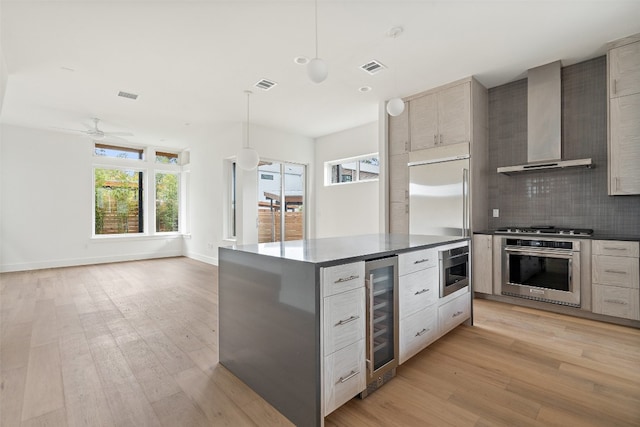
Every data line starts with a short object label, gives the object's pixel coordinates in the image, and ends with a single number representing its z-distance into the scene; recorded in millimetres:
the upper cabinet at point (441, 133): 3971
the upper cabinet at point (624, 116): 3006
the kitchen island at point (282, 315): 1526
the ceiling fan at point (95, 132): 5324
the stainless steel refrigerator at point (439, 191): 3941
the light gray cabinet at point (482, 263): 3771
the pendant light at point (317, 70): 2072
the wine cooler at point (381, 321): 1803
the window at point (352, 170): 6112
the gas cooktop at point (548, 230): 3296
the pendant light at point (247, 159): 4949
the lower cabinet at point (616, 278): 2889
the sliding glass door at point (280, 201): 6449
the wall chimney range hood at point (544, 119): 3588
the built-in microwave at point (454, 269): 2557
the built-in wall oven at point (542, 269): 3215
